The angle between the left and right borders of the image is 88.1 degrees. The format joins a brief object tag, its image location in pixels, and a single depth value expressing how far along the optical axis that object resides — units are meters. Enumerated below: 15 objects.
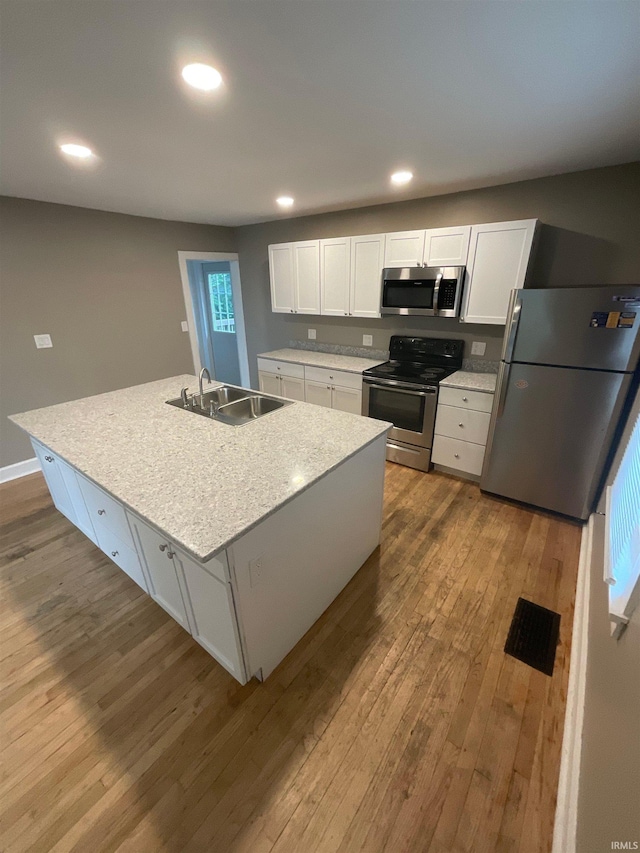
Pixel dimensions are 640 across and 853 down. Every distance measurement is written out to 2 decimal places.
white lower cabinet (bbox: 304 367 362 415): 3.38
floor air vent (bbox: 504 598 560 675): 1.58
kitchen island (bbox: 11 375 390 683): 1.19
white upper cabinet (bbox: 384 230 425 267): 2.89
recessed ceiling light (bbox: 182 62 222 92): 1.21
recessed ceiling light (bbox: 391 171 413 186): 2.38
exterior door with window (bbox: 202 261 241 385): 5.07
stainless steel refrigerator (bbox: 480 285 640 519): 2.01
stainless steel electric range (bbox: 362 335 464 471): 2.96
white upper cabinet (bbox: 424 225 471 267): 2.66
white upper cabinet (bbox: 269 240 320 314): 3.62
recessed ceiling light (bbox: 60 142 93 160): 1.83
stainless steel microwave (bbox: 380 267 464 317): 2.77
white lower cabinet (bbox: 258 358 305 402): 3.84
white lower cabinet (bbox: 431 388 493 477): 2.71
